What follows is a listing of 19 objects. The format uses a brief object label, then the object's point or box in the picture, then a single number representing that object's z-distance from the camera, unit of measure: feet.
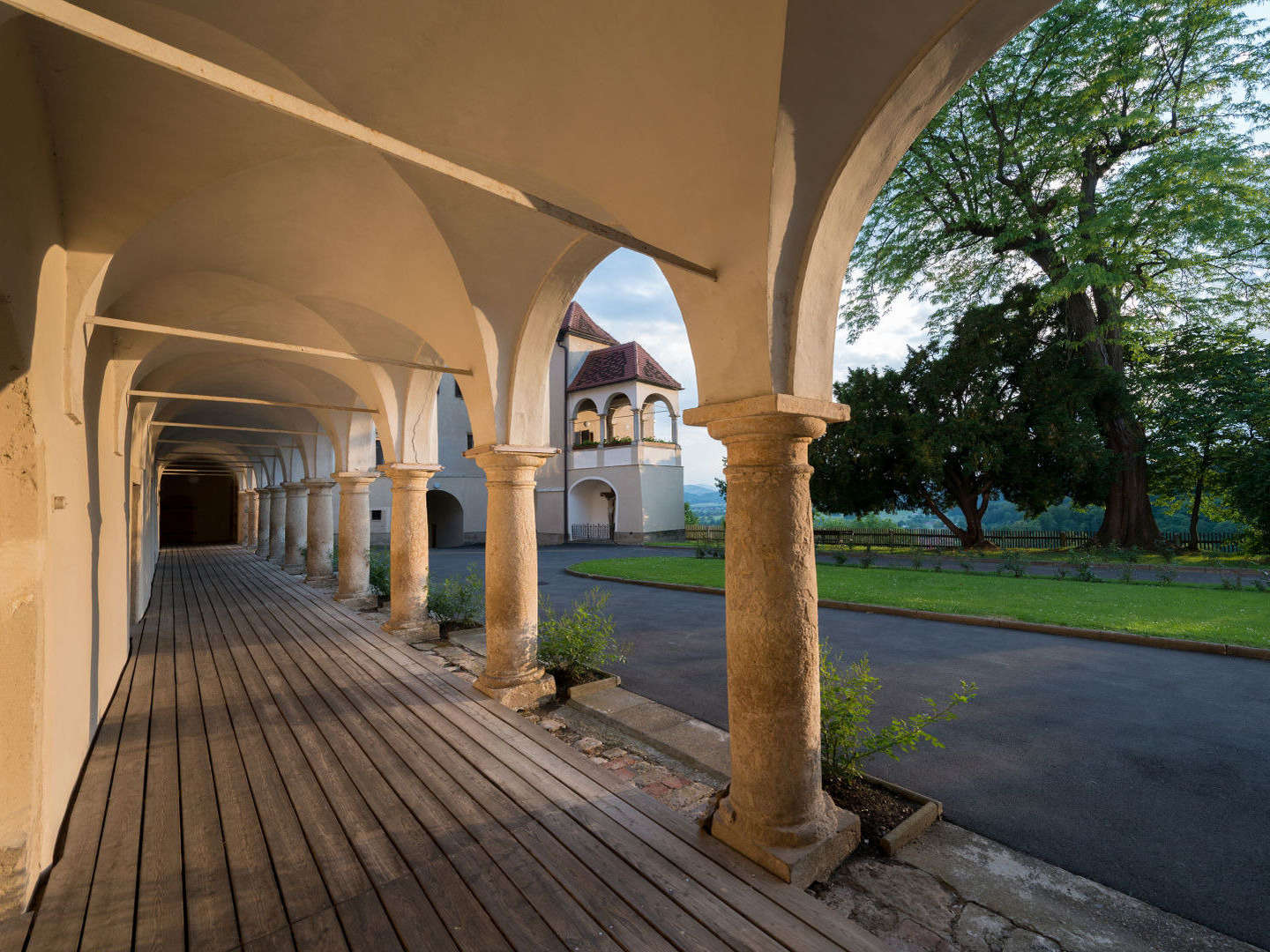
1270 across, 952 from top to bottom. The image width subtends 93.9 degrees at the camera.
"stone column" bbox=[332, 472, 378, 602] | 33.22
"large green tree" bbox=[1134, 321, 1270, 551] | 54.39
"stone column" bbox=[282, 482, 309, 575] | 49.42
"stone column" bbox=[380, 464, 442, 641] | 25.49
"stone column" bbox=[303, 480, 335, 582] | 41.04
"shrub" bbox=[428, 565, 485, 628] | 27.20
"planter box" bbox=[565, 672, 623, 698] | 18.42
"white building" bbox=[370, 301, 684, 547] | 83.87
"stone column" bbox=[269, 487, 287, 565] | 58.59
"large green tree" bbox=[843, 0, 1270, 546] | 49.14
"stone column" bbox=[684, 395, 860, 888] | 9.56
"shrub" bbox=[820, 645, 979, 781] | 11.44
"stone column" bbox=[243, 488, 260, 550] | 73.63
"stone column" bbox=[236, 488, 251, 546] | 77.04
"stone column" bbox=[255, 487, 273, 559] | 64.28
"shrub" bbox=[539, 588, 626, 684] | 19.67
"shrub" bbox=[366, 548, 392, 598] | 36.29
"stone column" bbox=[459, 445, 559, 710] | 17.75
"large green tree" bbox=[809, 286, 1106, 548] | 58.95
